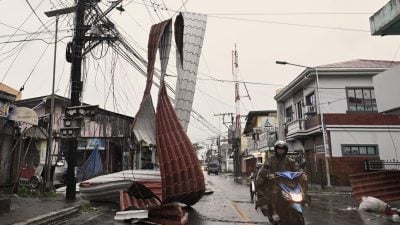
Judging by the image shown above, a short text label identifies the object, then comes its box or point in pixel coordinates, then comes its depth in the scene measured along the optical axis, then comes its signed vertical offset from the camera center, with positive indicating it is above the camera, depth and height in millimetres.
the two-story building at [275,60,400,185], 26656 +3389
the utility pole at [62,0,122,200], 15477 +4606
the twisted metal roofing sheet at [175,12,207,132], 11664 +3756
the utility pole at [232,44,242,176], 57559 +5892
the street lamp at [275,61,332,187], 26266 +2418
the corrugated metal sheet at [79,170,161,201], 13950 -284
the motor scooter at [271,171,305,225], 6699 -460
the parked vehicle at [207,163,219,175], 82375 +988
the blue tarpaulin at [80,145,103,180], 26781 +640
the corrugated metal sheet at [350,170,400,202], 15016 -581
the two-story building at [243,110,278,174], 42469 +4544
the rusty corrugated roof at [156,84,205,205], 9836 +421
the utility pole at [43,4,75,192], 17453 +1853
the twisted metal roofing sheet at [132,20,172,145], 10859 +2046
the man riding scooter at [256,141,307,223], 7180 -107
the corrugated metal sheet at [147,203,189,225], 9211 -979
